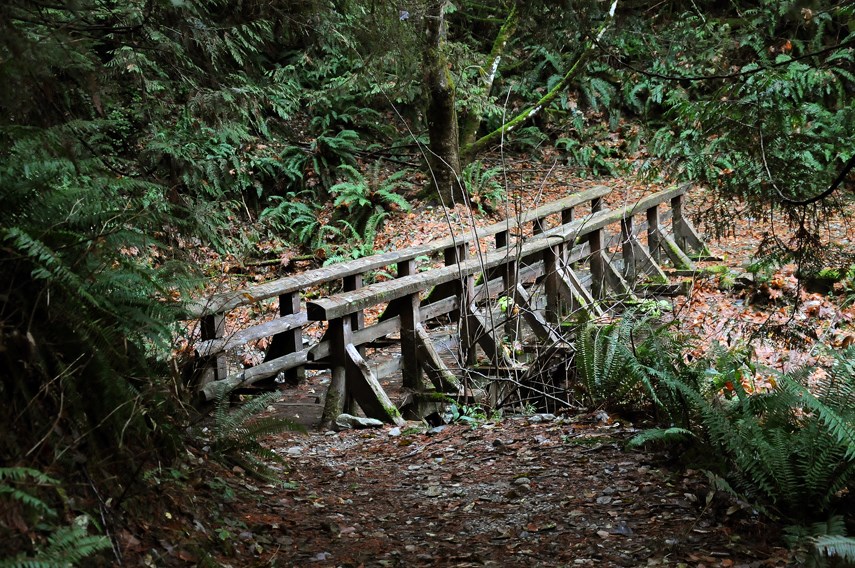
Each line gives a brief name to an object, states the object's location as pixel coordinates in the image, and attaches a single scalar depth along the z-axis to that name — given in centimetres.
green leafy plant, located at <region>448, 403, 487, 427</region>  668
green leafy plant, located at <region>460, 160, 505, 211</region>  1438
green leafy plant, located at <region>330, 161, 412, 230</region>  1413
